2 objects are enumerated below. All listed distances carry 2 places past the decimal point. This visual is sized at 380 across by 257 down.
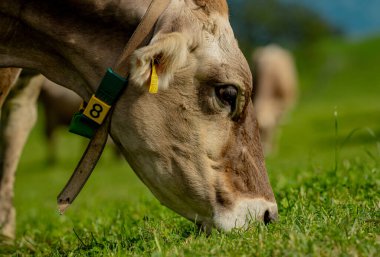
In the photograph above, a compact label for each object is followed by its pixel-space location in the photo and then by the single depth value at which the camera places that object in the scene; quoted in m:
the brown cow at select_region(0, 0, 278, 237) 4.30
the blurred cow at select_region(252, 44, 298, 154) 20.53
